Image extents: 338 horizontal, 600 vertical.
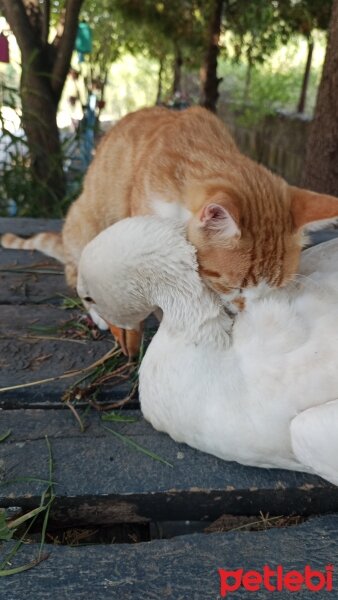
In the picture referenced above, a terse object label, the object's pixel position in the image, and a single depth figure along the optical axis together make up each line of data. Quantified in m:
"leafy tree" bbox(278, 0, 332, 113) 3.78
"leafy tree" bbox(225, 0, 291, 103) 3.84
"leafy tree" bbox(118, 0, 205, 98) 4.21
